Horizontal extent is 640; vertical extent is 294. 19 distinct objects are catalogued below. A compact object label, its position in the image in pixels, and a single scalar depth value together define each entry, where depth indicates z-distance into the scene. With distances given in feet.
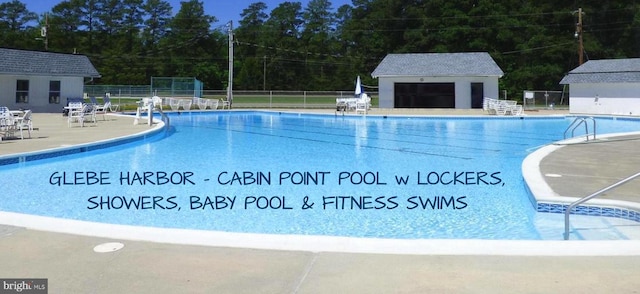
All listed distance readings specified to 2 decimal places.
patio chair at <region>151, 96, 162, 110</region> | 74.51
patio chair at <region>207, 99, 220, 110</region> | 101.32
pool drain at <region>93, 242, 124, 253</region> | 11.82
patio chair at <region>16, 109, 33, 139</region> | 39.85
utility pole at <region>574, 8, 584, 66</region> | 114.37
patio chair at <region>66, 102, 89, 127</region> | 53.62
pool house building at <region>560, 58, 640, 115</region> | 86.53
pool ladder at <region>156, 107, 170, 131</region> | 55.01
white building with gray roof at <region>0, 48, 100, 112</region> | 79.15
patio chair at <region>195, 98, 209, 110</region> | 99.71
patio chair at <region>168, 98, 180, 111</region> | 95.01
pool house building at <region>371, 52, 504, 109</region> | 99.09
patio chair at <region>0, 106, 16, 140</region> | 38.70
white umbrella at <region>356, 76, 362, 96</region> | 99.45
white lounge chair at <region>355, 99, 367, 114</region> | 88.59
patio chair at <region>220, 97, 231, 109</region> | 106.32
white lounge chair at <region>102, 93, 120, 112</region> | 85.73
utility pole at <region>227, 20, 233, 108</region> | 107.90
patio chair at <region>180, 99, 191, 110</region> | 95.51
